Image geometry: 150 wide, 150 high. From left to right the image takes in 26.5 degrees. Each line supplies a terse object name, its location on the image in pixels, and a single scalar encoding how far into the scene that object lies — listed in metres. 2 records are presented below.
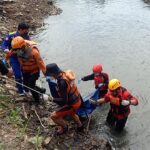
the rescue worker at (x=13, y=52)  8.42
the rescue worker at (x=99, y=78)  9.49
